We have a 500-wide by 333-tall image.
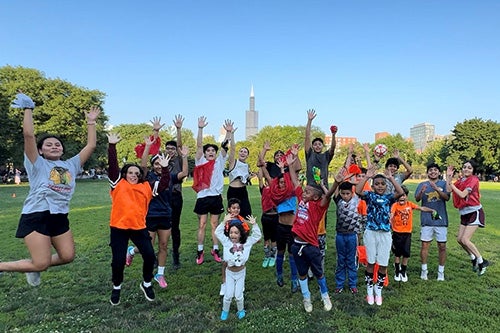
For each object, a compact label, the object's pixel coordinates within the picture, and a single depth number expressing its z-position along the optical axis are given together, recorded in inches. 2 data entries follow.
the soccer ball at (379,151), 301.6
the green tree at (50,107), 1815.9
